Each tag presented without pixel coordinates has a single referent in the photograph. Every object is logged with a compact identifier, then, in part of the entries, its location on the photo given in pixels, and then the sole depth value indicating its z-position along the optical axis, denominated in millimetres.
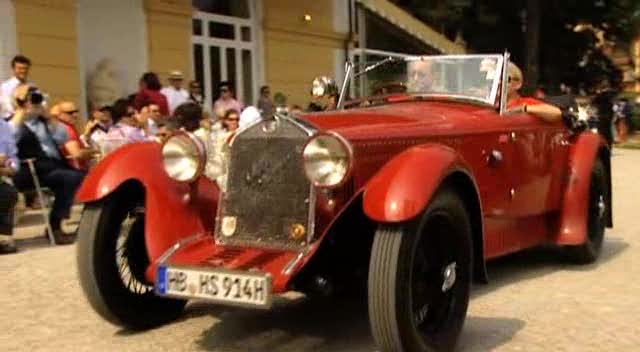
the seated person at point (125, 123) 10172
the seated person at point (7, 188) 7754
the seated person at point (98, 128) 10086
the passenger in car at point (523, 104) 6561
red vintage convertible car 4223
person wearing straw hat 12570
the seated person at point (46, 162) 8375
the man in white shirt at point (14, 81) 9914
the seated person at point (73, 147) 8633
